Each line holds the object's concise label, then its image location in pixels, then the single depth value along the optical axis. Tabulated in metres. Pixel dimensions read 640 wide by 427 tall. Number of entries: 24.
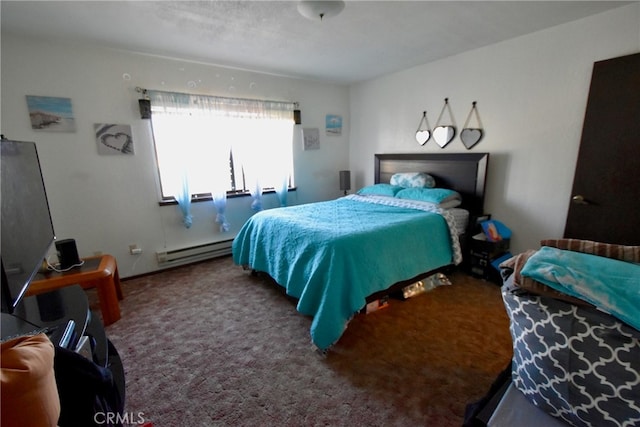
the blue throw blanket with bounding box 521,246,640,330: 0.78
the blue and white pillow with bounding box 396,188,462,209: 2.88
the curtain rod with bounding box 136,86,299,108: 2.85
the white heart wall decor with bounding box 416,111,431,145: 3.46
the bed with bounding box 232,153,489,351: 1.89
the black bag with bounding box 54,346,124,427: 0.76
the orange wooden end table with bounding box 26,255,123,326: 2.05
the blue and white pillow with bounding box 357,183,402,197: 3.40
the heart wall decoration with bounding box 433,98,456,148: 3.21
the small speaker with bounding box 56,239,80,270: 2.24
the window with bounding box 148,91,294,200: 3.08
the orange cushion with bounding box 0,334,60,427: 0.55
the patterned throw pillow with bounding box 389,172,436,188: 3.26
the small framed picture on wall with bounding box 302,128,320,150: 4.07
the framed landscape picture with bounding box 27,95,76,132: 2.45
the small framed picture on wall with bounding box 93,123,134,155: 2.74
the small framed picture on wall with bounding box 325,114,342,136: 4.29
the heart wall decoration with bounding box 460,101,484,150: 3.00
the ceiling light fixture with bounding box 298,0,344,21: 1.86
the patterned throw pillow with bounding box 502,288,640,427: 0.77
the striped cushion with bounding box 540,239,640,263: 0.99
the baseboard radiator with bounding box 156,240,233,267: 3.20
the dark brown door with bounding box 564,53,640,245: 2.06
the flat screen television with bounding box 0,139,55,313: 1.02
